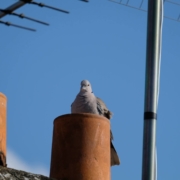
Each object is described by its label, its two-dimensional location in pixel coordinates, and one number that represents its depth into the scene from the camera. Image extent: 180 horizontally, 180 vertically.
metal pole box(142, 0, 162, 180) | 14.35
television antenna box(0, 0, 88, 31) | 18.92
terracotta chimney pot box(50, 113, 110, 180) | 16.86
